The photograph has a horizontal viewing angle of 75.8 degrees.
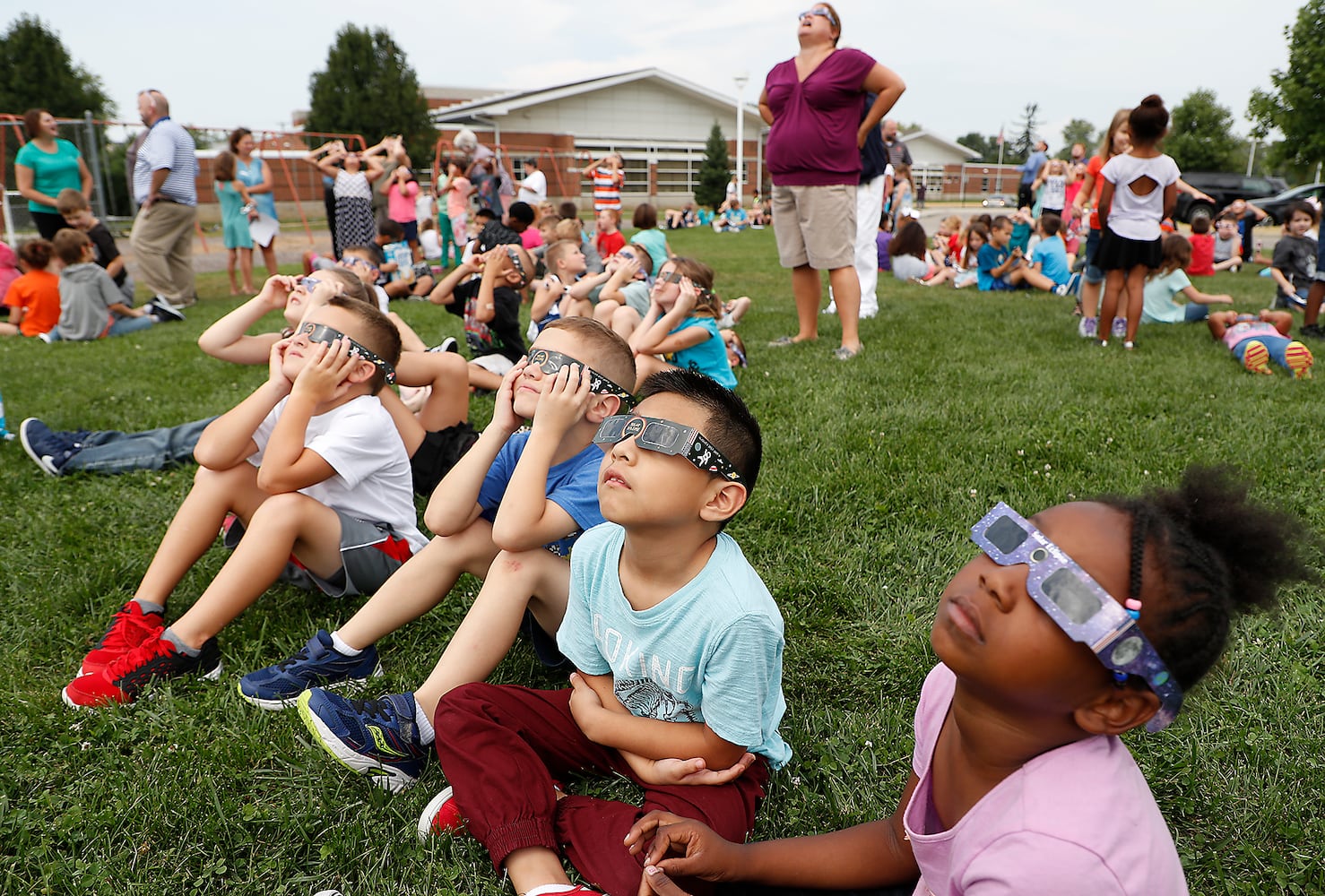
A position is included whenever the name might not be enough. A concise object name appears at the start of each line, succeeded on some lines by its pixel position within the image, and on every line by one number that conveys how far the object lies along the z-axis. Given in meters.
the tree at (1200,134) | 41.09
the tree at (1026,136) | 111.56
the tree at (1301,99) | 21.45
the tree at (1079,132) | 115.84
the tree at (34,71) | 37.50
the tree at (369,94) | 41.47
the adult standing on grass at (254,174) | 11.27
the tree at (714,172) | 36.97
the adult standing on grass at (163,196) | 9.71
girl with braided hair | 1.24
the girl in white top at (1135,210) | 6.55
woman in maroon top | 6.30
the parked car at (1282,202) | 23.19
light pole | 32.34
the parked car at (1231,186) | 27.80
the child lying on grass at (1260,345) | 5.88
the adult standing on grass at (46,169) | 9.77
